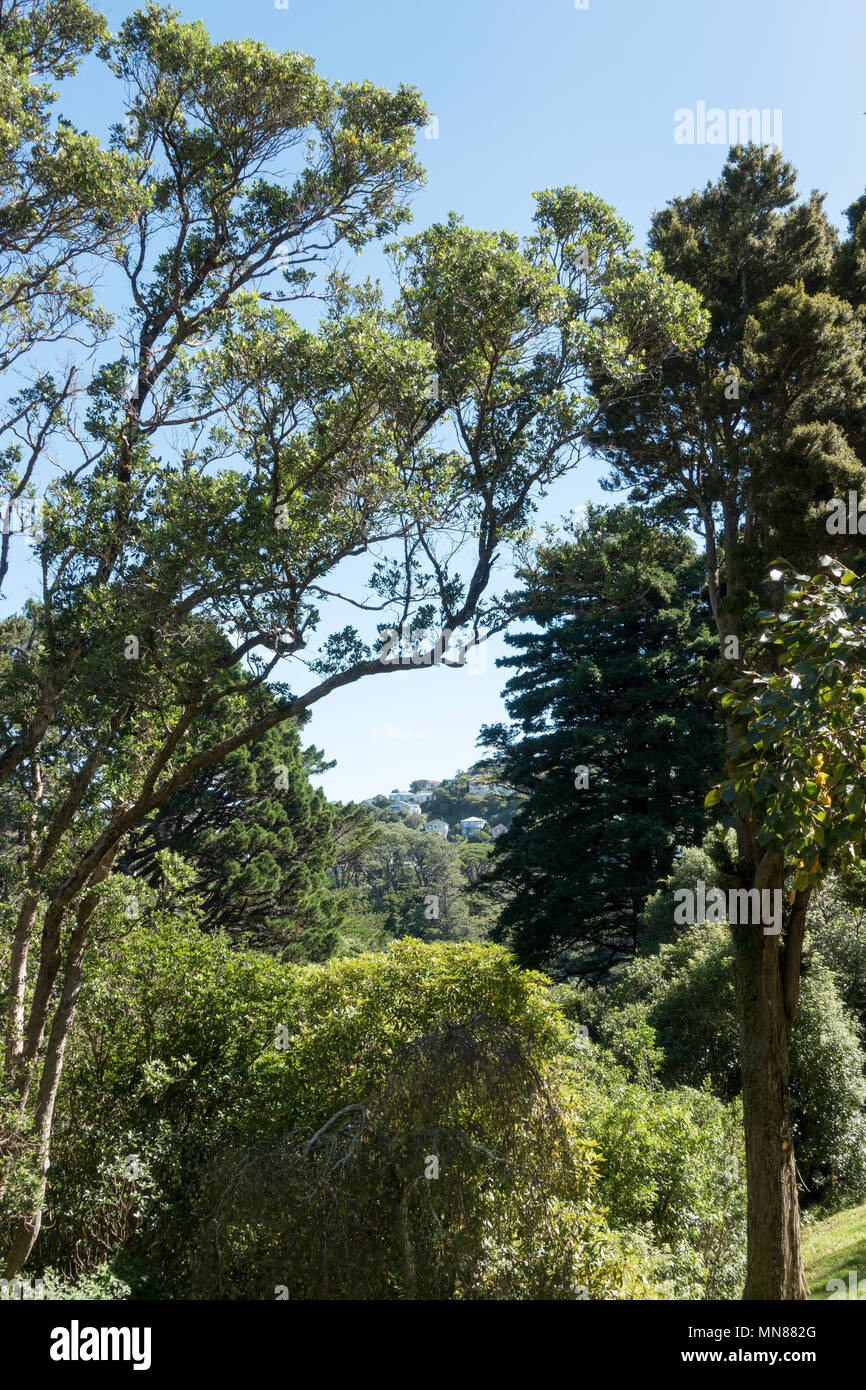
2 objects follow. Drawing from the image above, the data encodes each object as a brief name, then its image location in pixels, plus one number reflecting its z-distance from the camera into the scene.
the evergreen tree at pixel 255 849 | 20.27
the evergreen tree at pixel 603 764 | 22.02
